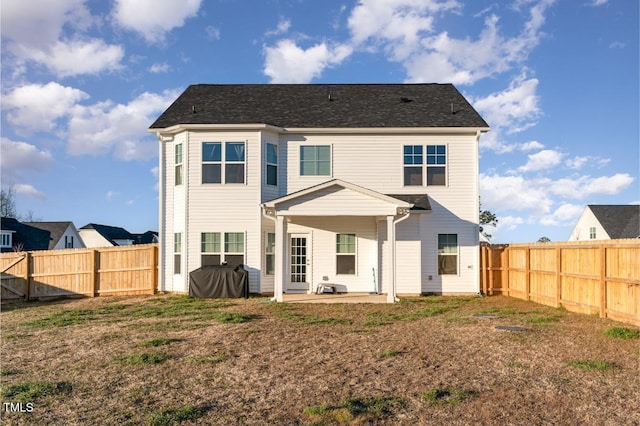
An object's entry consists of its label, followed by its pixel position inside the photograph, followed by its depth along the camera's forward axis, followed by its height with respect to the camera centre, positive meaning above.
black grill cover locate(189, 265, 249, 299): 16.16 -1.49
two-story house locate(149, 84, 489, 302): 16.92 +1.63
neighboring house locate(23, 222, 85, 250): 43.81 +0.54
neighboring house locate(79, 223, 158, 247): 55.56 +0.23
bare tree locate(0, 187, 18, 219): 57.72 +3.79
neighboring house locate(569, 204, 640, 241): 35.03 +1.25
